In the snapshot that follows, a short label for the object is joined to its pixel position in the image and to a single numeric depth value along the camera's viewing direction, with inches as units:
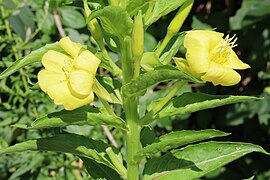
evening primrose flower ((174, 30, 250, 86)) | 21.5
